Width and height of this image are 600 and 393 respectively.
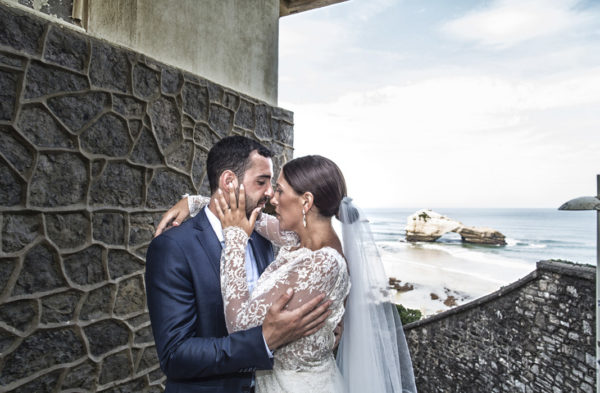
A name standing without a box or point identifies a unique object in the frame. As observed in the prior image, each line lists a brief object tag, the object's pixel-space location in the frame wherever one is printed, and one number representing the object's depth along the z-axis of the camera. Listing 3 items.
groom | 1.28
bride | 1.39
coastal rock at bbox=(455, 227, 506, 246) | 37.21
